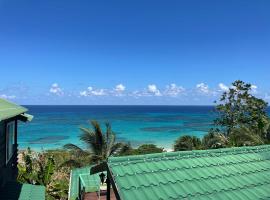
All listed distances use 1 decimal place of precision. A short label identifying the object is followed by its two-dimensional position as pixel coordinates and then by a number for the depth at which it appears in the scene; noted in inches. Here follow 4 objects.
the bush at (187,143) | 755.6
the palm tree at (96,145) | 634.1
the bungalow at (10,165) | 292.7
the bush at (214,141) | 675.7
